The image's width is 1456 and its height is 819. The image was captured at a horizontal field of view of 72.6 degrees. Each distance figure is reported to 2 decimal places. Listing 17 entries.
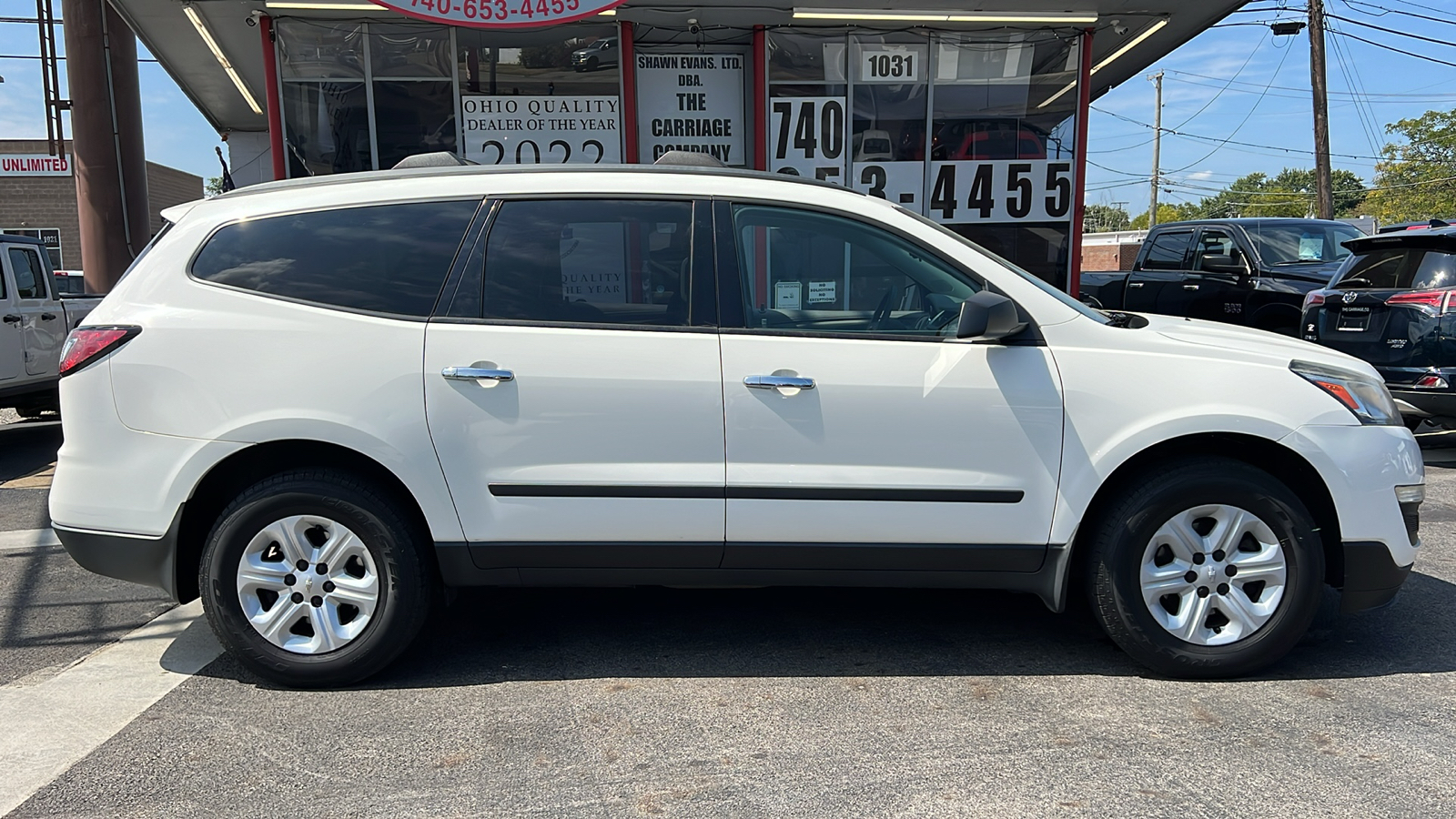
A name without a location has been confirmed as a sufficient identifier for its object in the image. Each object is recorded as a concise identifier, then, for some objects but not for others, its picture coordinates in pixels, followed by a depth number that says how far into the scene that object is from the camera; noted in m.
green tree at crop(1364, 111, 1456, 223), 56.62
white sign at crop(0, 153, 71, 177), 31.45
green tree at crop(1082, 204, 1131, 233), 127.19
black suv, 7.06
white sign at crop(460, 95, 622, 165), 10.00
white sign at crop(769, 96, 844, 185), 10.23
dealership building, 9.65
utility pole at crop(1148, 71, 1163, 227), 53.28
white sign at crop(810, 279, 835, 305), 3.74
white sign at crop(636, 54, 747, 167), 10.34
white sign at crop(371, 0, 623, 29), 8.35
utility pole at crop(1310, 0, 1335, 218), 22.36
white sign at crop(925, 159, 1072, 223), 10.40
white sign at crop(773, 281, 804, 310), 3.70
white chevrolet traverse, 3.56
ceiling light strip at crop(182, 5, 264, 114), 9.59
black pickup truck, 10.33
